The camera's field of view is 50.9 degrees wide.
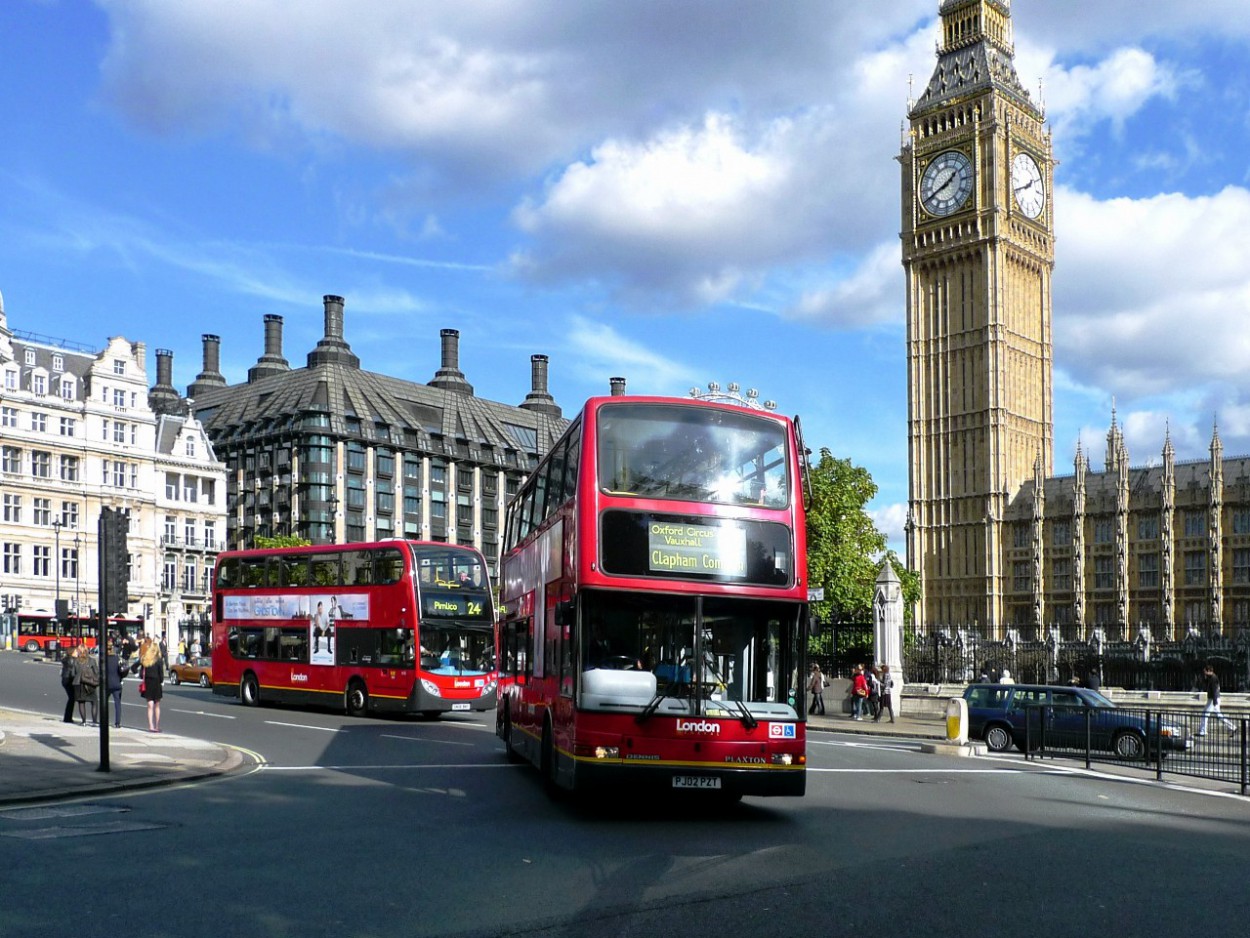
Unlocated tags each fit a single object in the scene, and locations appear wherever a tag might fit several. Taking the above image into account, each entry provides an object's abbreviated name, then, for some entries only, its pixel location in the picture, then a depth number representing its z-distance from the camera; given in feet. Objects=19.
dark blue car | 74.08
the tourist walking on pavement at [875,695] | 116.67
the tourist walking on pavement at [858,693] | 117.08
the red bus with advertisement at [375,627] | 92.32
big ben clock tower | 295.69
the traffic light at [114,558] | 57.41
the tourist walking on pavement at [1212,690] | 91.82
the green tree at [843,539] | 175.83
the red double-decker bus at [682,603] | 41.88
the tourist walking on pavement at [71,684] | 82.38
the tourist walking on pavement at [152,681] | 79.30
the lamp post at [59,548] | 236.14
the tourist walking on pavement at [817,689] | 118.52
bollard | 81.15
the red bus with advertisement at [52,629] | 221.46
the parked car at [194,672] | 154.10
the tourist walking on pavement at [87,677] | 80.07
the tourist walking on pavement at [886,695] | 115.93
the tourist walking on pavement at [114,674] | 74.09
